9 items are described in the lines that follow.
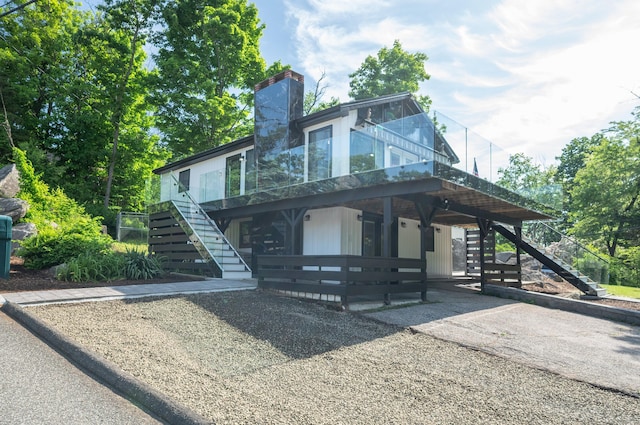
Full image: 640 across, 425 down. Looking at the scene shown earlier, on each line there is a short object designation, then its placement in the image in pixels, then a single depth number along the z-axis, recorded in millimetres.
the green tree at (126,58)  22583
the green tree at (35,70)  23594
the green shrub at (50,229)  10492
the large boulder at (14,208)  12961
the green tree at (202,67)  21234
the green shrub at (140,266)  10305
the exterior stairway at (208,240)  11562
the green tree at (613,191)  23625
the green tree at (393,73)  28016
